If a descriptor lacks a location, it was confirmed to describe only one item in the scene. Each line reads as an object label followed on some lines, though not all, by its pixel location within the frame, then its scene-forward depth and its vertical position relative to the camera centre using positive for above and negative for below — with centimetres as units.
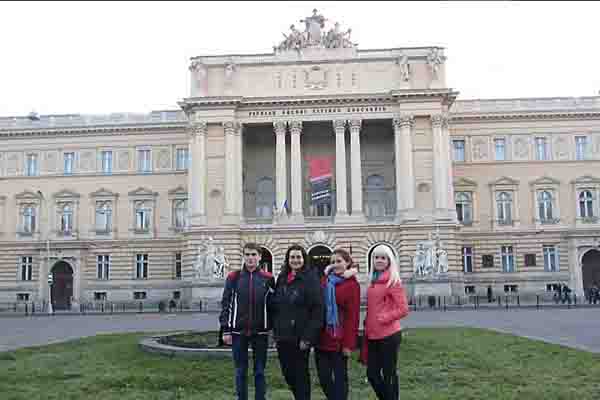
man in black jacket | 1047 -79
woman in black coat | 956 -74
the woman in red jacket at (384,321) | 978 -85
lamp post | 5962 +159
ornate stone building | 5488 +807
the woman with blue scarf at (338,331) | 963 -96
